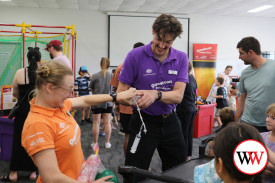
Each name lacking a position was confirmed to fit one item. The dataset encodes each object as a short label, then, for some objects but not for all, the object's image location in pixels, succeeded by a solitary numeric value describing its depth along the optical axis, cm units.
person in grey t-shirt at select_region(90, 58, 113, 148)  408
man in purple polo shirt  178
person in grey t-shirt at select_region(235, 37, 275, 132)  252
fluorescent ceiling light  768
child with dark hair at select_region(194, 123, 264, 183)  83
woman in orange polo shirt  102
